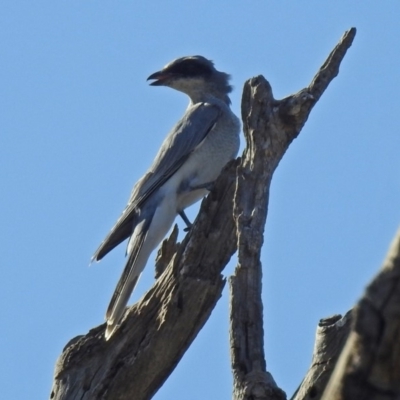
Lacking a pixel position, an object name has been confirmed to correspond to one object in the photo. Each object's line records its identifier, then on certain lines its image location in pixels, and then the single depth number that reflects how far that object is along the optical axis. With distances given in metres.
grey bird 16.33
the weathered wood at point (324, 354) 8.41
